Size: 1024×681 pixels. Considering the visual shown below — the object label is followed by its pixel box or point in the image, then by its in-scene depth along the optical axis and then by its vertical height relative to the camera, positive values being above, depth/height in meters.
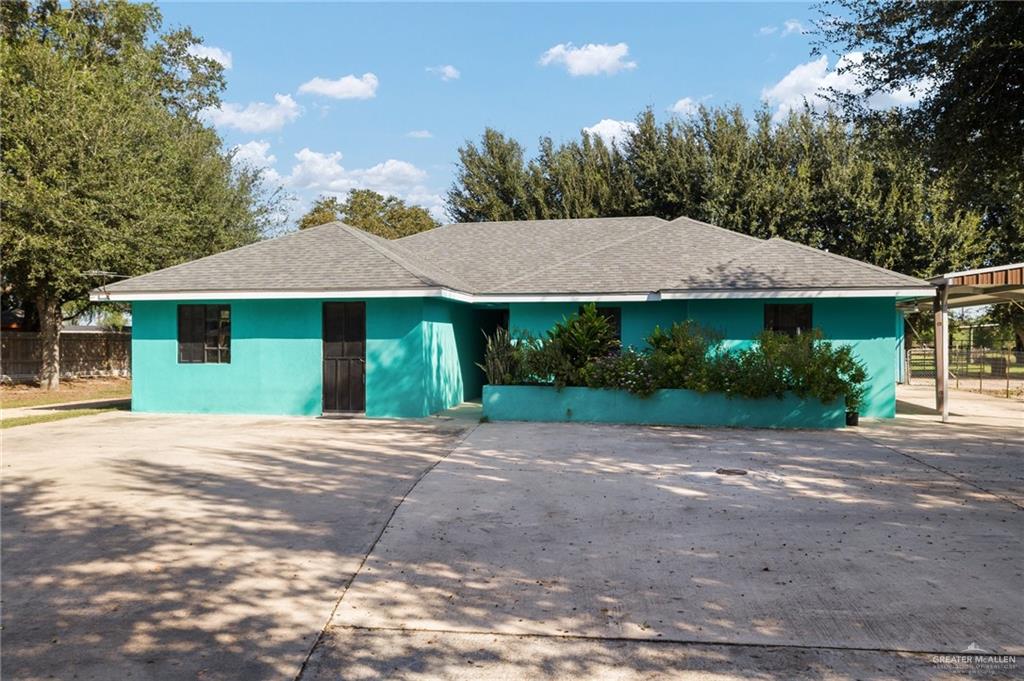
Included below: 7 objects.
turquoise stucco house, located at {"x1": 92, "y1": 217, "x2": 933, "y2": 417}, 15.84 +0.79
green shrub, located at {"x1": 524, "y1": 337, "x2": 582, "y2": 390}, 15.25 -0.38
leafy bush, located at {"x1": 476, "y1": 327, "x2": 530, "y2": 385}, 15.67 -0.32
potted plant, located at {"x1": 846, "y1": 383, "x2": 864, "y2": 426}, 14.63 -1.20
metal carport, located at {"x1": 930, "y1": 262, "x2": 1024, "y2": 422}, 14.80 +1.24
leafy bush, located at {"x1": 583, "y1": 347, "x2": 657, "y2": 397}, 14.87 -0.56
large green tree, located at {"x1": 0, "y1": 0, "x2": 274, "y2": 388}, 22.80 +6.30
